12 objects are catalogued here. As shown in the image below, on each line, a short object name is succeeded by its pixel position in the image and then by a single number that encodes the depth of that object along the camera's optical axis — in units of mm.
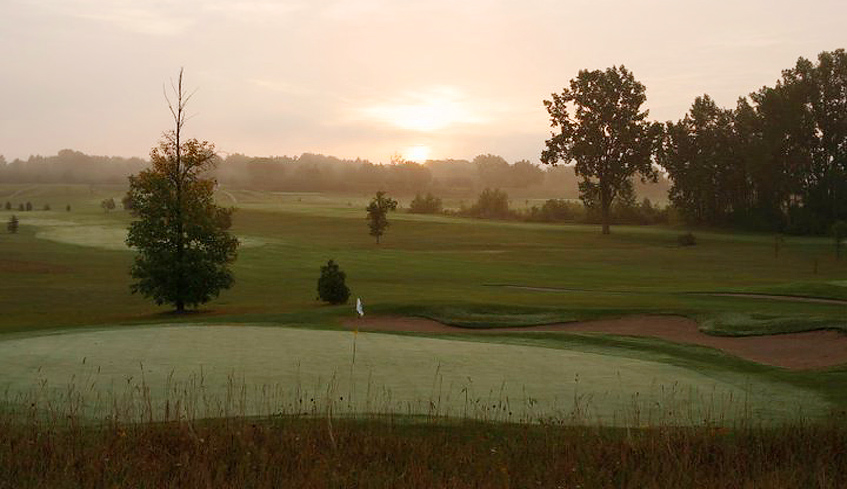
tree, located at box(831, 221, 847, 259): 70375
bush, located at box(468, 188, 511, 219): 142875
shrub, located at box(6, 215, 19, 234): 101000
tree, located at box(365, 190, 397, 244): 87188
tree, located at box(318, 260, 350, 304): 36250
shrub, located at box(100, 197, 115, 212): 148125
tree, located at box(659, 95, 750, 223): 108312
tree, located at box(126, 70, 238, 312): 35875
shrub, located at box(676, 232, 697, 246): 89250
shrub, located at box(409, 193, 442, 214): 154250
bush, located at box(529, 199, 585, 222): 133250
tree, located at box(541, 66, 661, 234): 101750
